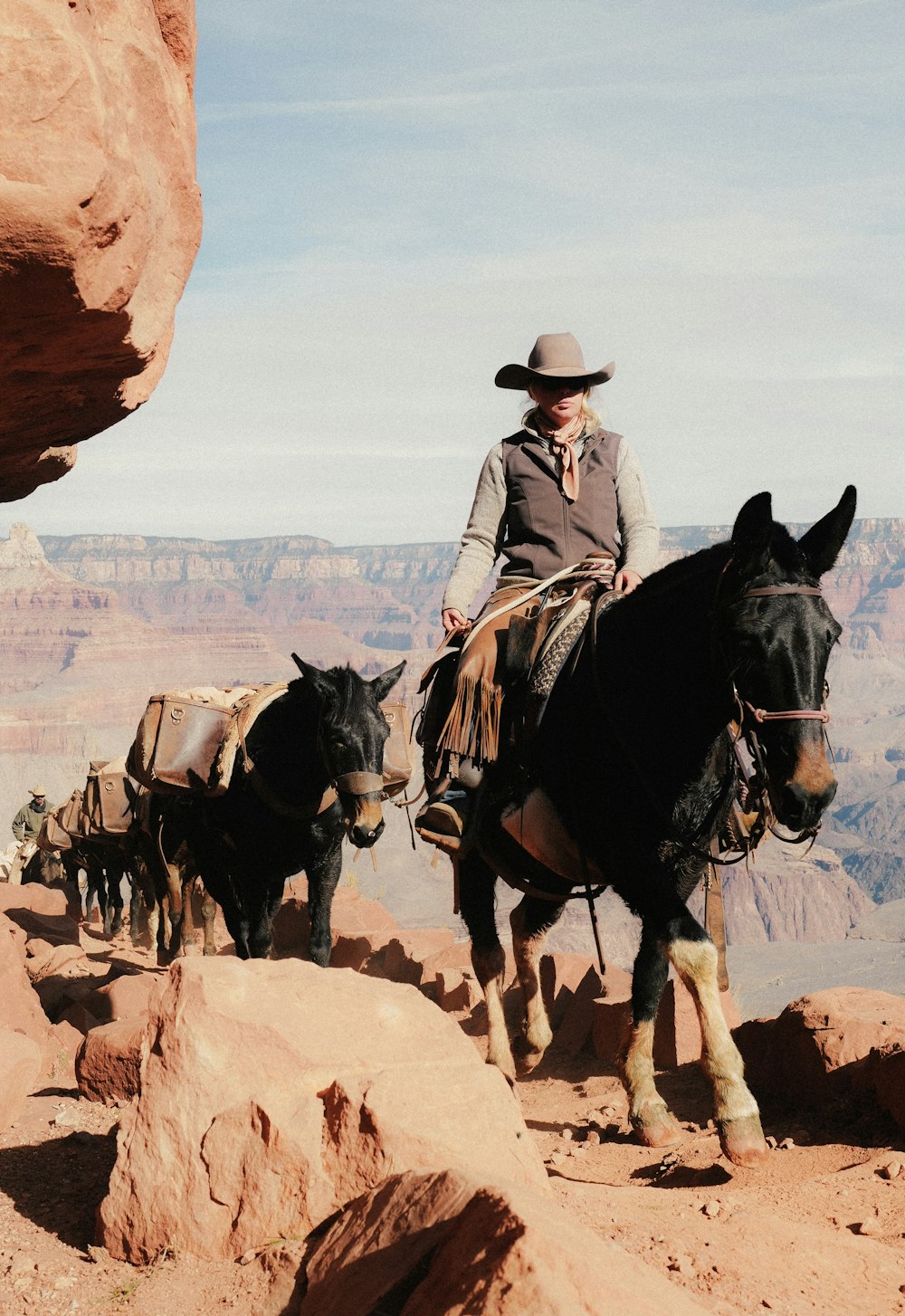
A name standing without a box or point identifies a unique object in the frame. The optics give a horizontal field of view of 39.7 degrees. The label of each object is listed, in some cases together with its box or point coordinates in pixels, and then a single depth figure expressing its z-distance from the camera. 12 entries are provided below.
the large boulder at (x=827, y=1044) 5.95
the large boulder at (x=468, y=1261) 2.45
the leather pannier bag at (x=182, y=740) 8.79
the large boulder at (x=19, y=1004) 6.89
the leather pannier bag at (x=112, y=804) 16.61
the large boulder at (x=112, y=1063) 5.74
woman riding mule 6.40
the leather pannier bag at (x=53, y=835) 23.36
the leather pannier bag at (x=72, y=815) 20.86
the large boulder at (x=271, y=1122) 3.61
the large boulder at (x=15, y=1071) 5.19
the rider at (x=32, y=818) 25.08
